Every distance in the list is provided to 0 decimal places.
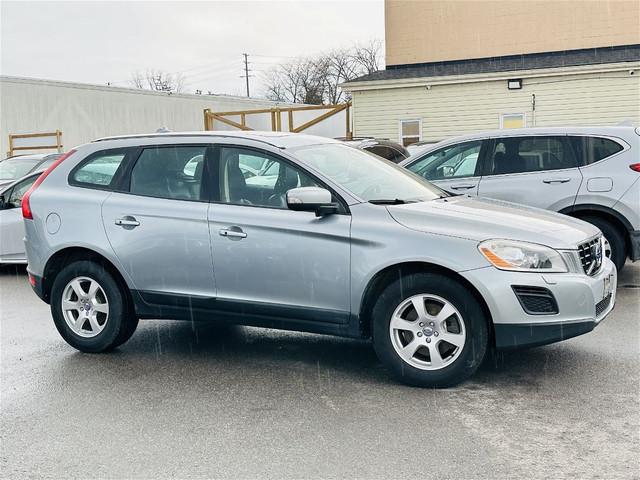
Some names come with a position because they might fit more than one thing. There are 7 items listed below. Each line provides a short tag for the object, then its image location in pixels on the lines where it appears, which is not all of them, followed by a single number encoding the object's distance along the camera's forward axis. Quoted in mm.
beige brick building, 20906
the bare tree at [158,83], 92875
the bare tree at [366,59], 72312
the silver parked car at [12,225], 10195
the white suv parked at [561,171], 7922
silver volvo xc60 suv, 4801
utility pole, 97125
